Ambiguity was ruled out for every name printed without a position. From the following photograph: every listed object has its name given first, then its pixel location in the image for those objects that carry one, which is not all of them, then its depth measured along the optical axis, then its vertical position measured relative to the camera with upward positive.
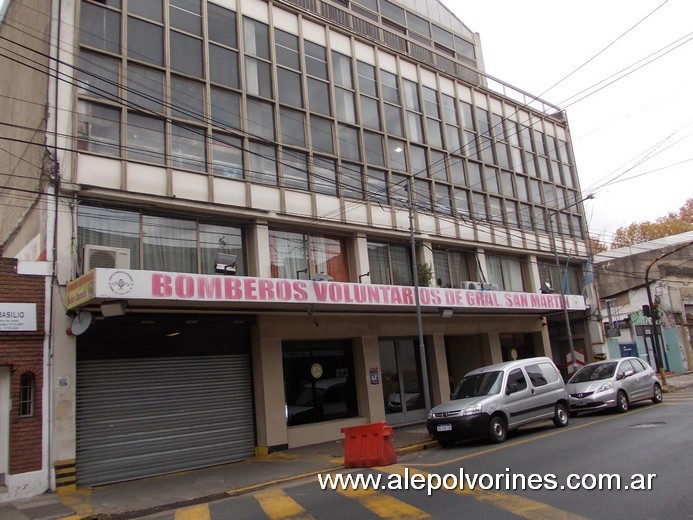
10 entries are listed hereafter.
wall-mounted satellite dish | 11.62 +1.32
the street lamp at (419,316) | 15.62 +1.11
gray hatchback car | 15.72 -1.46
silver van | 12.19 -1.35
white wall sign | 11.10 +1.52
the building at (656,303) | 34.91 +1.84
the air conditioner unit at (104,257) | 12.04 +2.82
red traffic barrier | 10.92 -1.81
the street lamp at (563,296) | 23.02 +1.94
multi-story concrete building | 12.55 +4.22
